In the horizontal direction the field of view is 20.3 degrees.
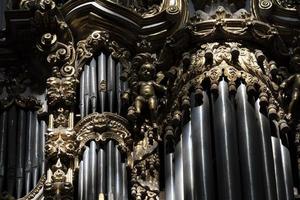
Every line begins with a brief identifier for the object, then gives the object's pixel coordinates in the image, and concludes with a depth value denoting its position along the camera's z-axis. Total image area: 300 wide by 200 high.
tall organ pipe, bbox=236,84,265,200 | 10.64
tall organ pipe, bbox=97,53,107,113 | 11.58
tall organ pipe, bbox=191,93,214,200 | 10.69
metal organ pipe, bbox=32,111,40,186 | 11.40
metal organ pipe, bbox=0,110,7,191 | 11.41
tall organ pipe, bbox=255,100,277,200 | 10.71
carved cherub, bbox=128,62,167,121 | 11.43
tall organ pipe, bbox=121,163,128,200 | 11.01
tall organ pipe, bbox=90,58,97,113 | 11.57
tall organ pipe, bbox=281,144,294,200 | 10.84
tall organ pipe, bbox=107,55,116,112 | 11.58
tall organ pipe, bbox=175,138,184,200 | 10.85
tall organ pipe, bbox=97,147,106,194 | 11.03
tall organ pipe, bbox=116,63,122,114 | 11.58
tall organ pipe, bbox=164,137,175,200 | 10.92
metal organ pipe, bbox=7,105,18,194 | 11.38
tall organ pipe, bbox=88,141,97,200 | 10.99
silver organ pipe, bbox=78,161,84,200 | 11.02
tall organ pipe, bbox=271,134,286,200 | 10.80
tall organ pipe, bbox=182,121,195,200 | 10.74
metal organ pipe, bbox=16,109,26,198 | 11.36
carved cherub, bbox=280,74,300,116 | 11.51
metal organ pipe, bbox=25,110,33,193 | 11.37
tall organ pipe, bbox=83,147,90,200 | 11.00
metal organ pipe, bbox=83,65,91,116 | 11.56
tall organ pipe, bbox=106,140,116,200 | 11.01
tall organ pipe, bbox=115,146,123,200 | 11.01
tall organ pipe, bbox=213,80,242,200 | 10.64
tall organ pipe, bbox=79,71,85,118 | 11.55
